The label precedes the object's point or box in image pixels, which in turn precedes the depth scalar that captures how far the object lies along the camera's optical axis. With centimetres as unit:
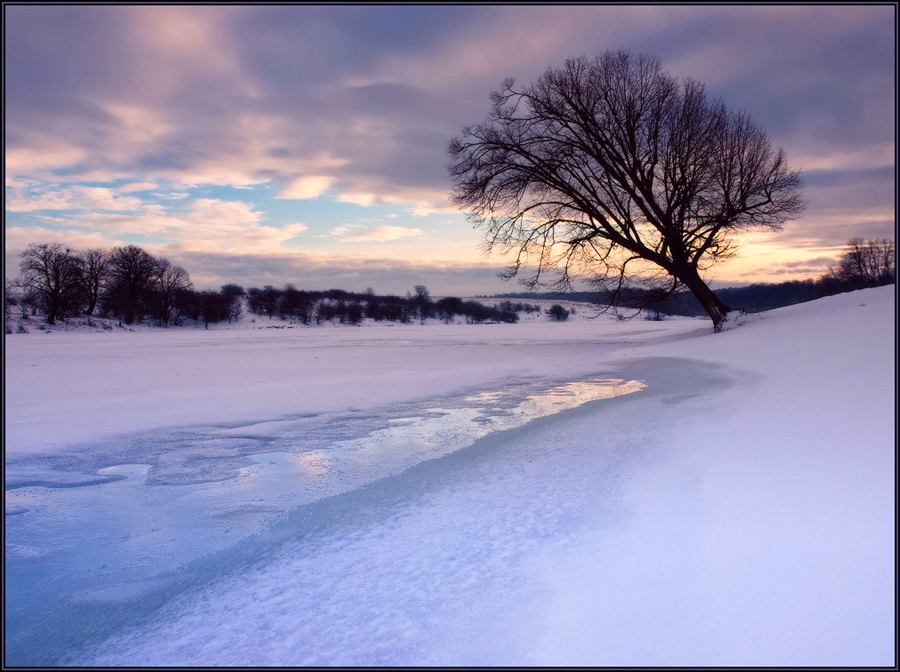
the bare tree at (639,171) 1675
